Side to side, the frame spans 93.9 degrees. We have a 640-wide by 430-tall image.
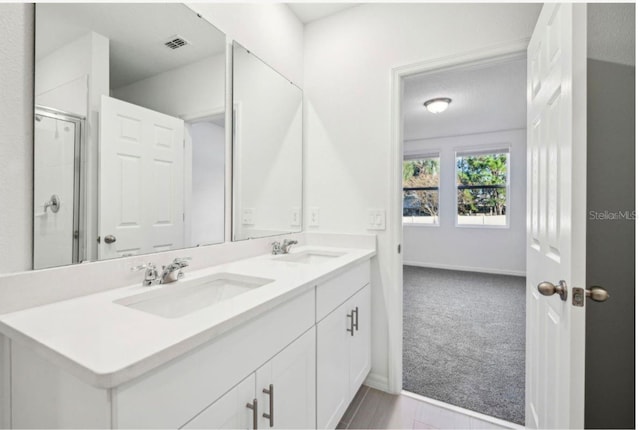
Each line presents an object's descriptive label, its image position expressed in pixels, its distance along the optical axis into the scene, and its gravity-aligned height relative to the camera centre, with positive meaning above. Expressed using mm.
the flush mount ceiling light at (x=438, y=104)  3505 +1306
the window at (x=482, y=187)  5043 +470
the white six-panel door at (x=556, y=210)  886 +18
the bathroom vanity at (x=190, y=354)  588 -353
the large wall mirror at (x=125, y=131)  934 +310
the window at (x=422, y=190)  5551 +463
